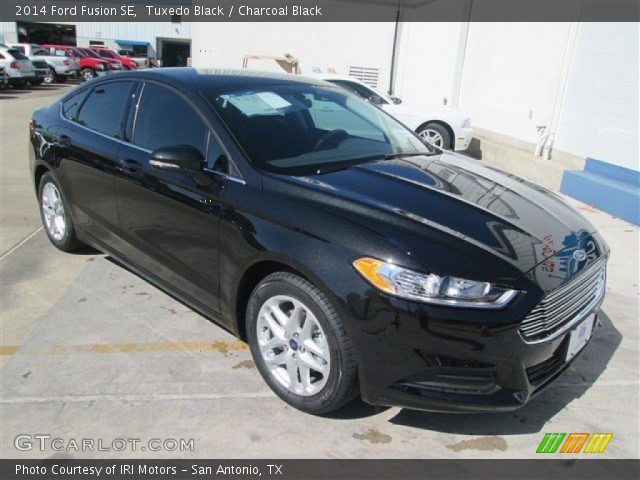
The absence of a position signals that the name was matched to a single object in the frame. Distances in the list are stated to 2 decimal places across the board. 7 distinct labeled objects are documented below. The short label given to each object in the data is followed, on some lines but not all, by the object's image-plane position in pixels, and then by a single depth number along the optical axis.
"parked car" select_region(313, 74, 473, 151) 10.73
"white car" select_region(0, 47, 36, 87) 21.89
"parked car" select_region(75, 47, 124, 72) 33.75
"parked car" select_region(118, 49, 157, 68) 40.31
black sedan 2.30
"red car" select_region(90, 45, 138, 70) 36.34
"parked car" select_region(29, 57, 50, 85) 24.55
